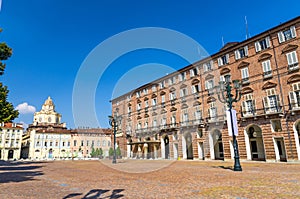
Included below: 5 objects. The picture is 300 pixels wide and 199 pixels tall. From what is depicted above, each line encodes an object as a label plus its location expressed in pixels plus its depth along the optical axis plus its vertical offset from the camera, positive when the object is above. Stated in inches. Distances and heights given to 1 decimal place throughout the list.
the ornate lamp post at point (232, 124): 595.6 +57.6
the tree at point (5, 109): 740.0 +137.0
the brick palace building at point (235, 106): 927.7 +195.8
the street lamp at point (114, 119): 1070.2 +126.4
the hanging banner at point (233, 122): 634.2 +56.3
